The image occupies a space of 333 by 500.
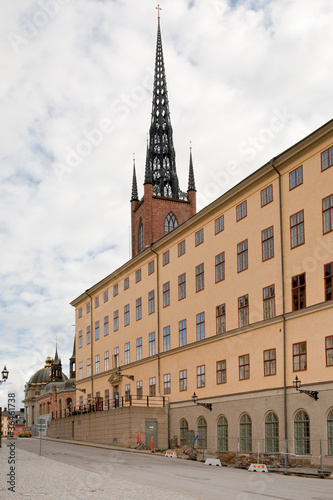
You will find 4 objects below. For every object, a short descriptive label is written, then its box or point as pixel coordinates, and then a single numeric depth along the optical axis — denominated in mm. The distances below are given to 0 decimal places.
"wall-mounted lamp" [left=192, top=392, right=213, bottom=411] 42875
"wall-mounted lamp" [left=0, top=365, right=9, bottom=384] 37969
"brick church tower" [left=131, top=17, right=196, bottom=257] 83438
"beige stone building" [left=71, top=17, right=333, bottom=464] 33531
